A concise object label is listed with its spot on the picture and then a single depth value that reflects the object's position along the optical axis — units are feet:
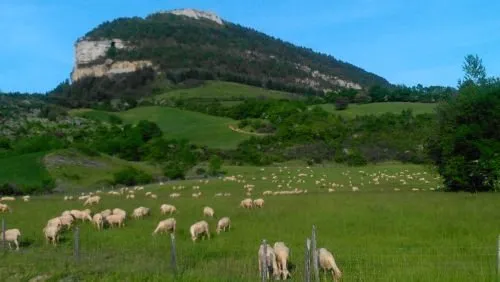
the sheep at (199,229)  70.44
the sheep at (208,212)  90.81
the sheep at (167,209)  97.43
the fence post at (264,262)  39.81
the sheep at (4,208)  112.06
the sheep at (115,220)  84.17
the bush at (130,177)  204.85
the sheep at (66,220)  83.27
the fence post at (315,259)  39.93
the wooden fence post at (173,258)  49.80
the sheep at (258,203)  101.28
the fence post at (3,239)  69.23
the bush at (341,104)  481.34
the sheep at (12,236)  71.15
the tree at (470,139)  118.62
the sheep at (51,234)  72.30
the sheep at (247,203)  101.71
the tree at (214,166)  238.80
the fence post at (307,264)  37.45
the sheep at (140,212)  93.85
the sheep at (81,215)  91.30
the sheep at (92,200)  117.39
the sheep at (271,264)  49.03
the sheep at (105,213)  87.60
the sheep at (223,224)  75.70
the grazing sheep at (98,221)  82.89
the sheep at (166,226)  76.38
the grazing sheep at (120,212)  87.35
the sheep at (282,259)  49.50
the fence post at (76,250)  57.88
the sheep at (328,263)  46.62
